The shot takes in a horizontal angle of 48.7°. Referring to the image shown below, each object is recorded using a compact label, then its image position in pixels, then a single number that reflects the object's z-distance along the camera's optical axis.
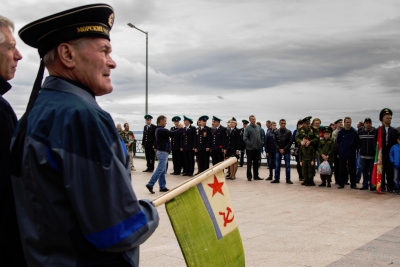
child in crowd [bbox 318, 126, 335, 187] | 12.96
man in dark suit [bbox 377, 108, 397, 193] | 11.51
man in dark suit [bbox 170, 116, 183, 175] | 17.34
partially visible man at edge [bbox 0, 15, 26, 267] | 1.98
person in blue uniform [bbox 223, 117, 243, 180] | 15.62
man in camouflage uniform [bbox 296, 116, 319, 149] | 13.27
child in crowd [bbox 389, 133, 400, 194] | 11.05
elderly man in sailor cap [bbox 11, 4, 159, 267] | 1.57
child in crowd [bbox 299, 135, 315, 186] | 13.09
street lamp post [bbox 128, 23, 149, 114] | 23.52
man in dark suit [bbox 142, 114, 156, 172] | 17.63
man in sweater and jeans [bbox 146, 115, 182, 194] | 11.09
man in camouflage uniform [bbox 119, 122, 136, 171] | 19.22
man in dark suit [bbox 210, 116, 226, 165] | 15.95
